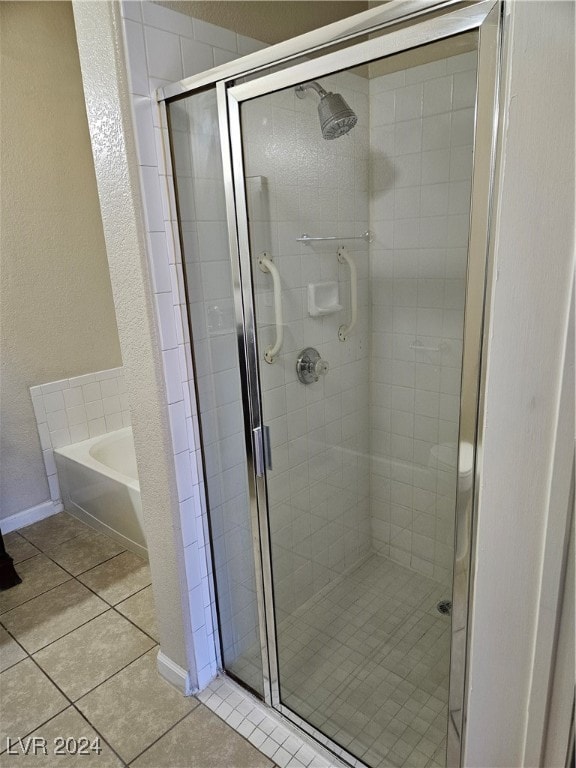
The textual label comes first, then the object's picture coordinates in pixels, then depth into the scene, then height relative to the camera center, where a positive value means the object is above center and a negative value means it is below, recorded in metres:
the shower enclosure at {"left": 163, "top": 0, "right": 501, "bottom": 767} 1.13 -0.36
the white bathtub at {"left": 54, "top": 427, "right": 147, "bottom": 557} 2.48 -1.20
